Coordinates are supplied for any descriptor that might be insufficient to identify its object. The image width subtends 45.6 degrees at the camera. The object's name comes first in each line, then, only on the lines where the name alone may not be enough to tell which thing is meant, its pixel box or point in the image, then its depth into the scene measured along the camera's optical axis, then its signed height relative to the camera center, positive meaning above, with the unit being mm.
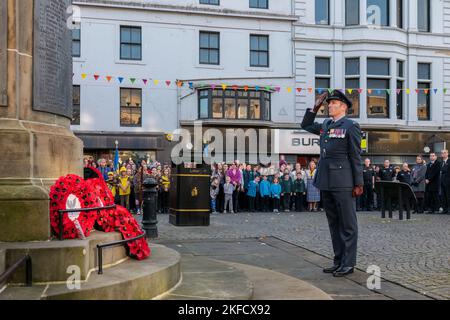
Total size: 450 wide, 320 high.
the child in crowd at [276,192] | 19812 -1080
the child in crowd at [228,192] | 19078 -1031
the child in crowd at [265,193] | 19750 -1096
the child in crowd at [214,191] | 18922 -996
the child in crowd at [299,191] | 20203 -1044
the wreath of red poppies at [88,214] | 4988 -517
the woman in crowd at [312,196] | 20109 -1229
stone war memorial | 4383 -326
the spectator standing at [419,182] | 19750 -663
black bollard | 10570 -927
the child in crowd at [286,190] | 20141 -1001
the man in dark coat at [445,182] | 18250 -608
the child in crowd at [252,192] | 19688 -1060
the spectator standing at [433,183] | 19016 -676
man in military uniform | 6684 -191
